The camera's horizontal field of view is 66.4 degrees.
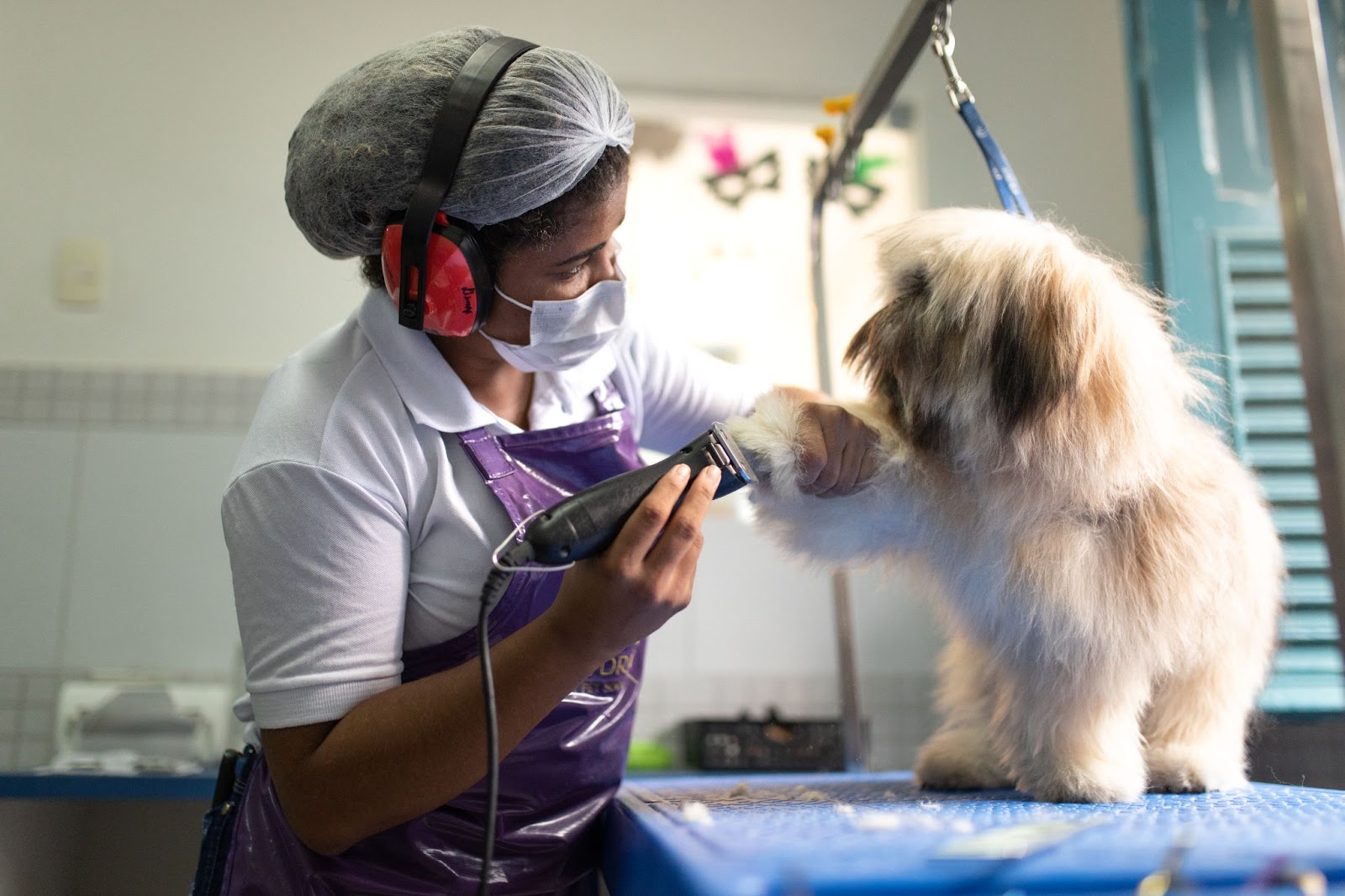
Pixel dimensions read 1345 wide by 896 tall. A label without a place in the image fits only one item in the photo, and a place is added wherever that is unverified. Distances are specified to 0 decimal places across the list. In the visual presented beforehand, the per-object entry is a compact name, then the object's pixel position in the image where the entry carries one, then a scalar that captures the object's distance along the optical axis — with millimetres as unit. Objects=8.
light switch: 2469
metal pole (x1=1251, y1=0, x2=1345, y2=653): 788
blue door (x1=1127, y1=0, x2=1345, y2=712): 1979
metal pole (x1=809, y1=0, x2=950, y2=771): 1247
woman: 815
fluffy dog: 844
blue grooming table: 534
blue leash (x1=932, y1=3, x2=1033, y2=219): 1039
